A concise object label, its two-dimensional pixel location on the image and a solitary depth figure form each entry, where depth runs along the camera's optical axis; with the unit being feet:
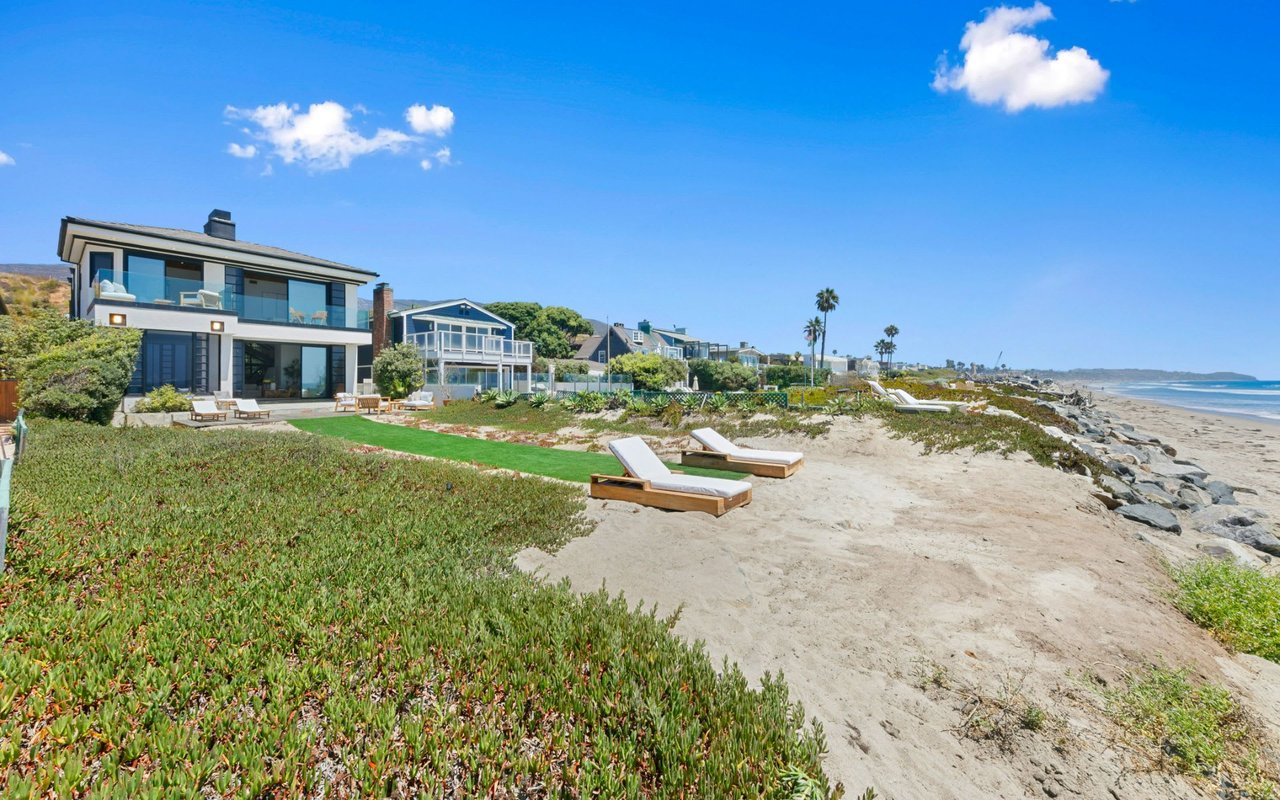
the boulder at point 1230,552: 24.47
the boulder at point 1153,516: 28.63
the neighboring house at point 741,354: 238.33
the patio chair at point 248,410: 60.59
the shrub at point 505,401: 78.07
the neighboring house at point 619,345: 195.90
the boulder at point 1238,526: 28.30
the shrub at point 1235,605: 14.73
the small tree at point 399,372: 84.43
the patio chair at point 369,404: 72.90
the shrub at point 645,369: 140.97
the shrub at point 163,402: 60.13
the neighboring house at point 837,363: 304.81
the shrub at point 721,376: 175.01
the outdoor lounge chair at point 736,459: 33.86
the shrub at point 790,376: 174.40
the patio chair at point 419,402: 78.03
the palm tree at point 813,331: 245.65
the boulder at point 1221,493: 40.68
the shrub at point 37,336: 48.60
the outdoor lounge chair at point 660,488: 24.90
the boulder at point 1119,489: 33.24
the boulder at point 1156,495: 35.60
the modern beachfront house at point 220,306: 64.08
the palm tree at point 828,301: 221.05
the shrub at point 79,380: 41.81
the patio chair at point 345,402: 74.02
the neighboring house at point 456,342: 95.50
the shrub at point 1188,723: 9.85
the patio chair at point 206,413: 56.44
